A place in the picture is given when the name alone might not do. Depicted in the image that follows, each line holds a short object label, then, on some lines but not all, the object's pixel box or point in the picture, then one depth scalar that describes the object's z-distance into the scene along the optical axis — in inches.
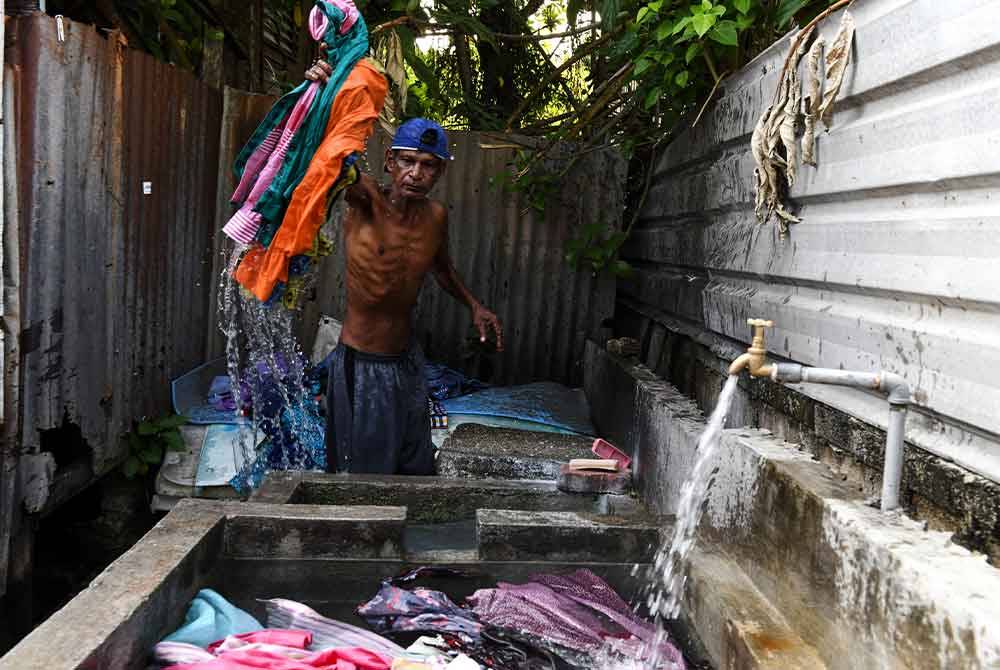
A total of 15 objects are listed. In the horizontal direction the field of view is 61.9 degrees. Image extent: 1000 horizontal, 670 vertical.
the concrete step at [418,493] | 154.6
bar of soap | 174.2
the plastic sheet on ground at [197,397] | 215.3
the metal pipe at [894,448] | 82.1
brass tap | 88.9
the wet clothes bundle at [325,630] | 106.1
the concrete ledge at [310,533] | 124.7
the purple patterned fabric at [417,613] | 113.5
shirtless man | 182.7
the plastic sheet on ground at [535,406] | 227.9
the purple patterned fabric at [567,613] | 114.2
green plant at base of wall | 197.0
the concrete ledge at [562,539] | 128.5
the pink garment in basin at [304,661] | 91.9
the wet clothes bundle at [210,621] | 101.5
